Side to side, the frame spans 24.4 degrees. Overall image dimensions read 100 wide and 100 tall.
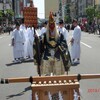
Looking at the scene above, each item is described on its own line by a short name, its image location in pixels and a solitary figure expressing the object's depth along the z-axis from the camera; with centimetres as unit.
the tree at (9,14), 5468
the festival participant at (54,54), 479
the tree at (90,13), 5511
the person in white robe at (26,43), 1162
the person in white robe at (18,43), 1092
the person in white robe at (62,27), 969
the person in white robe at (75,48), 1051
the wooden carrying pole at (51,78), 322
